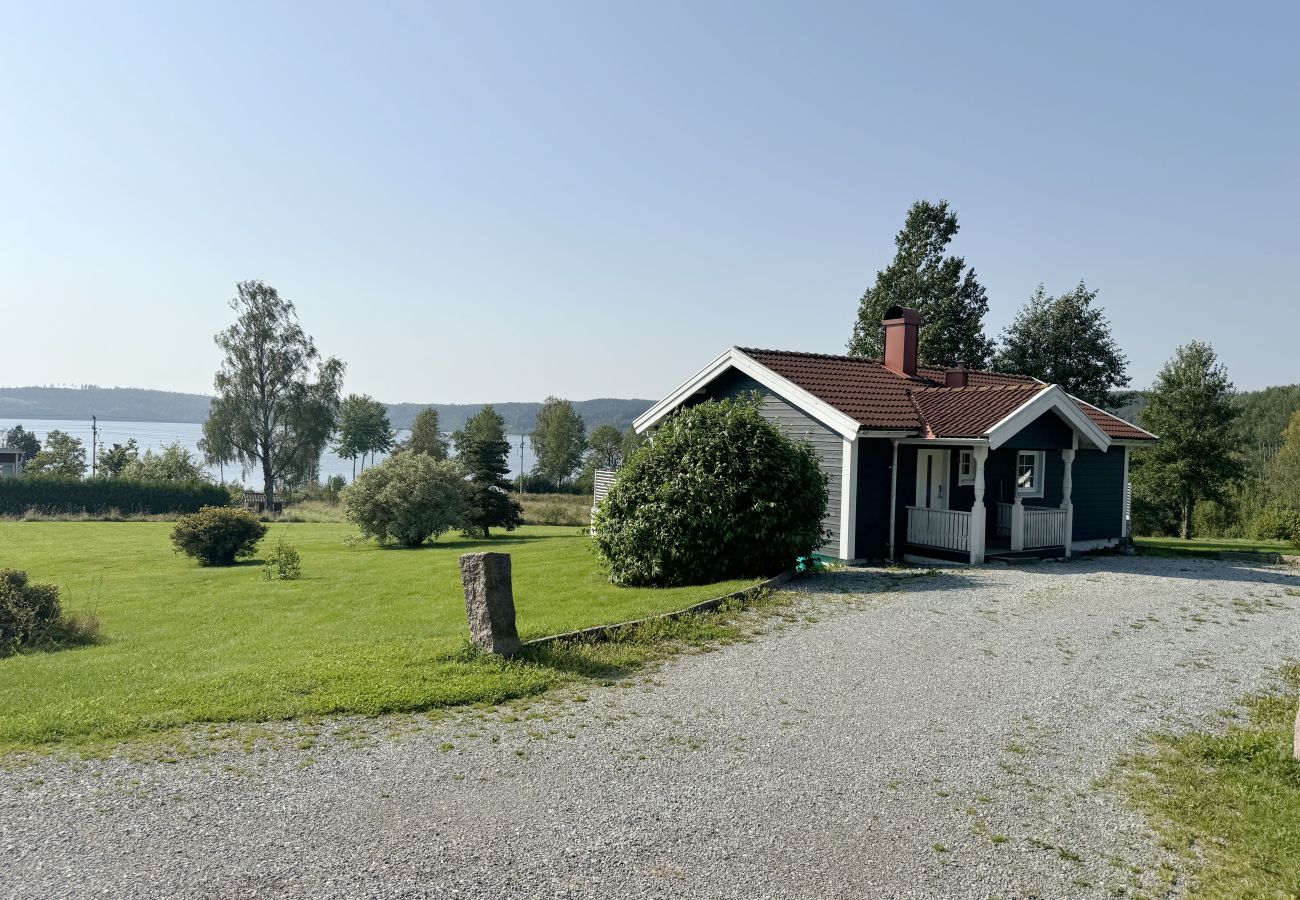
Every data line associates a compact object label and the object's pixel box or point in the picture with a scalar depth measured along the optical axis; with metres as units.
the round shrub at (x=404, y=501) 26.58
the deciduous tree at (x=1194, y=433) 34.31
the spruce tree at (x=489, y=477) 32.28
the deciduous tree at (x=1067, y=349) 39.75
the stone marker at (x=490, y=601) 9.12
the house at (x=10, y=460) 58.16
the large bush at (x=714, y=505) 14.96
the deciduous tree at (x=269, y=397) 50.53
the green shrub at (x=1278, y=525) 25.36
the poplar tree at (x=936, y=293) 39.41
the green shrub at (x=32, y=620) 11.79
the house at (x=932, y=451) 17.69
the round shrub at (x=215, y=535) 21.38
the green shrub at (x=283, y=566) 18.58
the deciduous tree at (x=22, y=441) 73.94
